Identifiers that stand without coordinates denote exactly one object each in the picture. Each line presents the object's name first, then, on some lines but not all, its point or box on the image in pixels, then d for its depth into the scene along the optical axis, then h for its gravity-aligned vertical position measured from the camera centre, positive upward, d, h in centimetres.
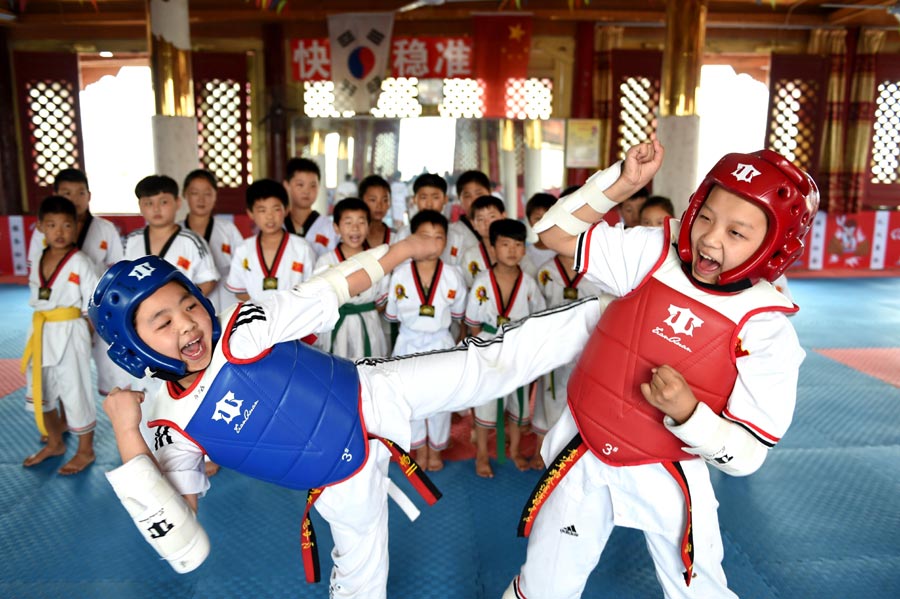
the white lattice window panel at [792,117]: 998 +96
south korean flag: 859 +165
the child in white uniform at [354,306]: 351 -72
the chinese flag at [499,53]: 898 +171
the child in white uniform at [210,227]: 404 -34
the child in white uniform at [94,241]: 378 -42
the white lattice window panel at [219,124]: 942 +71
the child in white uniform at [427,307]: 350 -72
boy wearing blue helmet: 165 -63
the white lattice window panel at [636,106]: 969 +106
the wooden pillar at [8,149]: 929 +31
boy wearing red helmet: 157 -50
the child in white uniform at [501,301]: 341 -67
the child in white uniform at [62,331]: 351 -87
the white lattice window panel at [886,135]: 1018 +71
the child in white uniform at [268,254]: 358 -45
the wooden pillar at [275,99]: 932 +108
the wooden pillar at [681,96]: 741 +96
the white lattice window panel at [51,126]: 945 +66
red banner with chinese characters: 907 +164
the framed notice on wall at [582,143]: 944 +49
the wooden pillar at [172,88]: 689 +92
